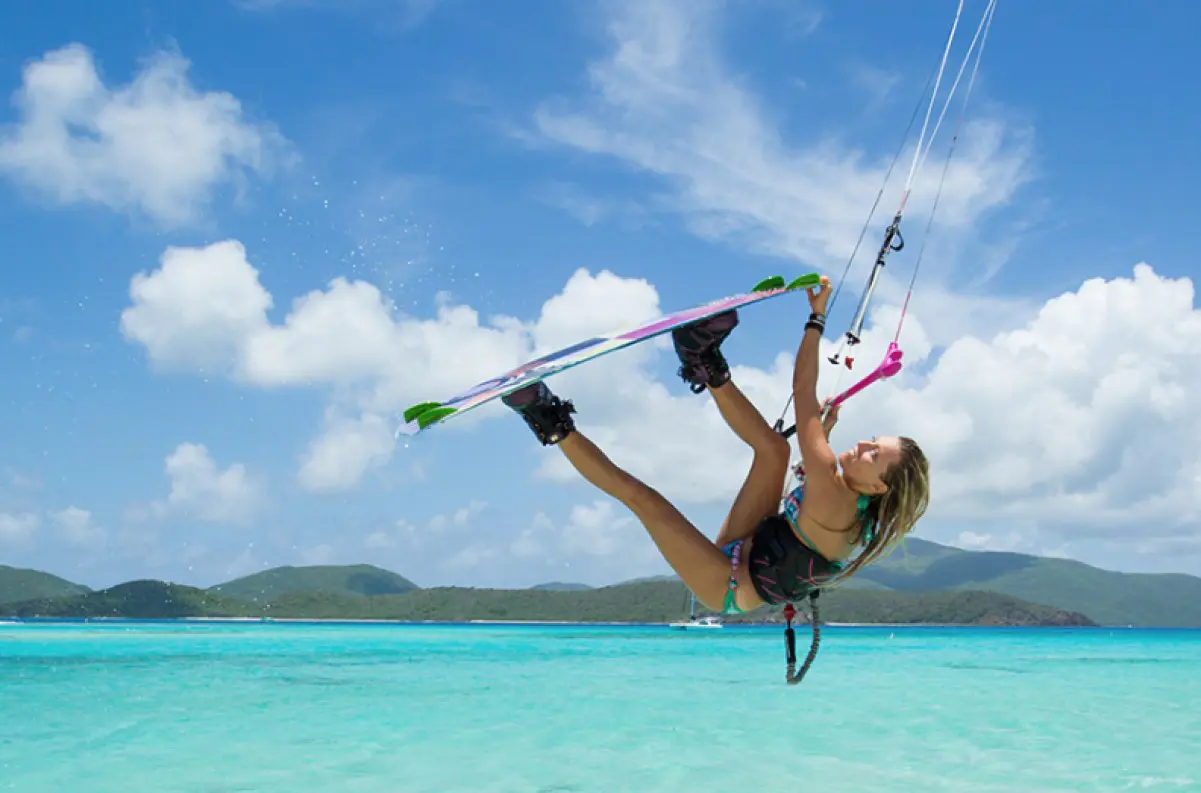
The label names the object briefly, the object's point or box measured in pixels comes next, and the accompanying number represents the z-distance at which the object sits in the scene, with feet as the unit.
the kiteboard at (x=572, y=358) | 21.03
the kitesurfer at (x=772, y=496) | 19.43
